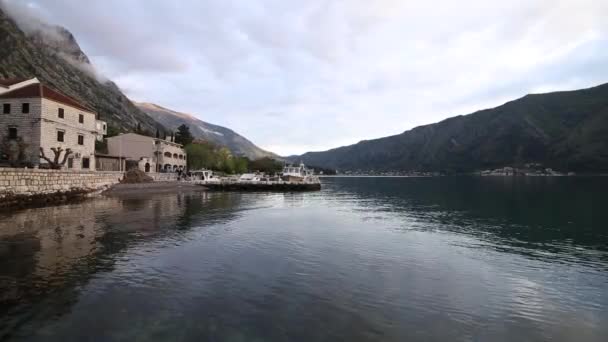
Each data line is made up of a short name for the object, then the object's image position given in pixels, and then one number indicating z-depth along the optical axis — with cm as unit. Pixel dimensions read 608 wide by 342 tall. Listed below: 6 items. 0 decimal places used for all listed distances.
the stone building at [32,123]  4141
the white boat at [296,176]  9278
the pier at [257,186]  7866
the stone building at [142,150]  7706
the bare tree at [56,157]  4139
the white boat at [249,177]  9154
